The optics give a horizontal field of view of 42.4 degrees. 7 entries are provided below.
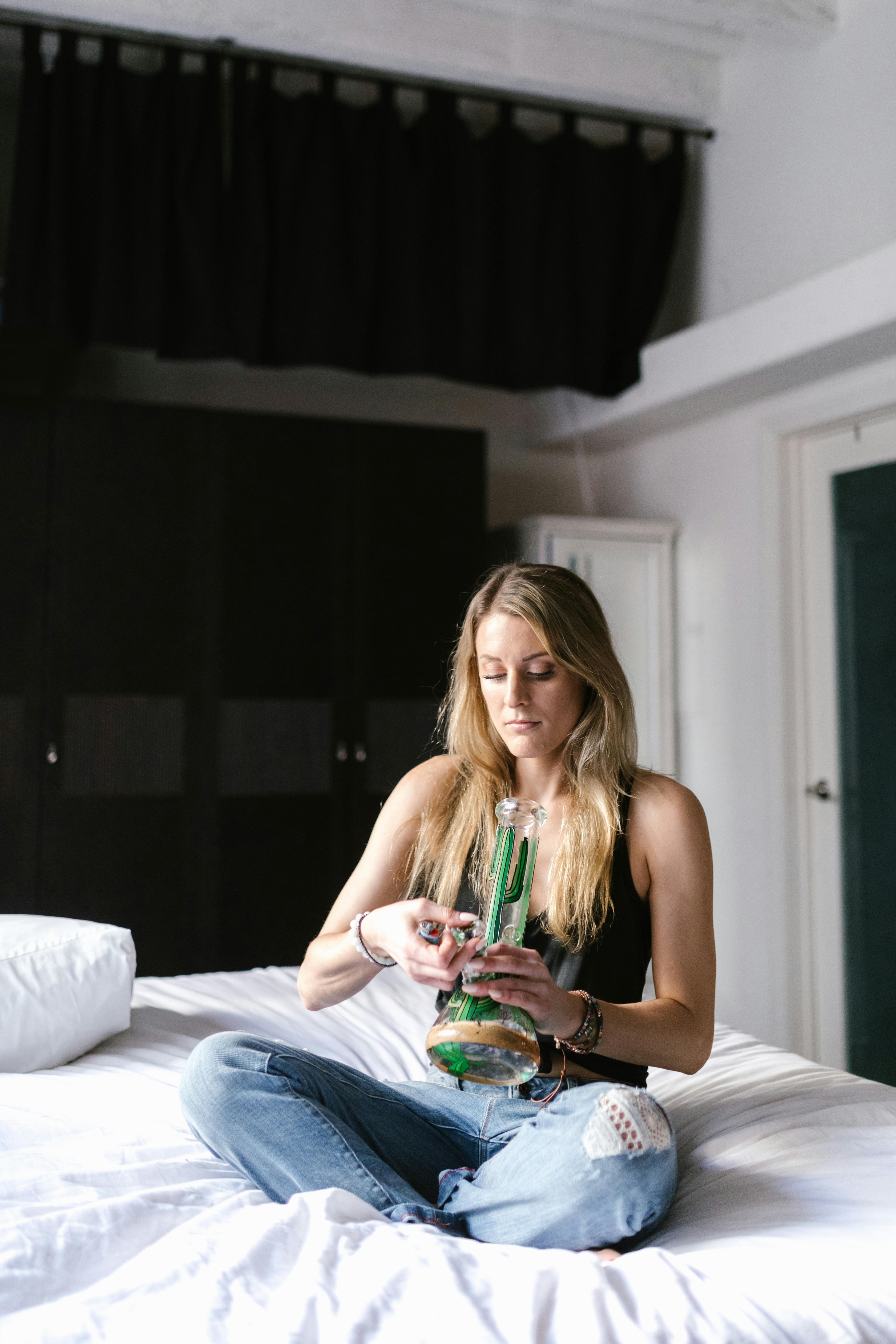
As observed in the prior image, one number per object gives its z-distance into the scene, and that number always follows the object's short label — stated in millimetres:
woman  1167
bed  961
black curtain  3111
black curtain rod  3086
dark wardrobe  3195
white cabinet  3709
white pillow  1640
